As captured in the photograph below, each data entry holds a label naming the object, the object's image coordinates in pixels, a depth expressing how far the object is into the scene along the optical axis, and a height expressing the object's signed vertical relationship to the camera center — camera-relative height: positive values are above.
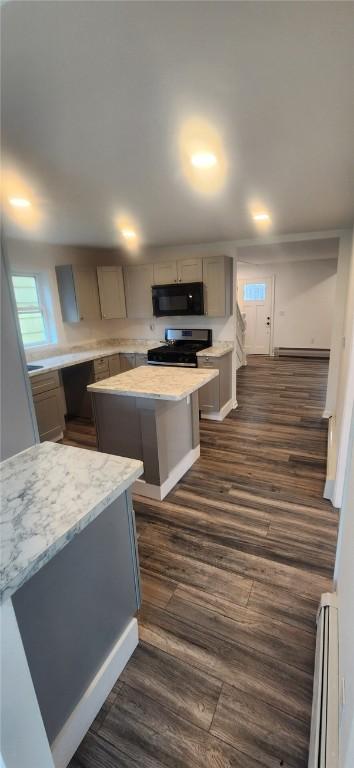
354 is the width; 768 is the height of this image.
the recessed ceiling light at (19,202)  2.37 +0.84
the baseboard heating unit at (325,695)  0.97 -1.37
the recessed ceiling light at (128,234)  3.55 +0.87
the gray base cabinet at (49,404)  3.63 -1.06
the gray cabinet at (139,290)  4.77 +0.29
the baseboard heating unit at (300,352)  7.94 -1.28
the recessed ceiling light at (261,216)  2.94 +0.81
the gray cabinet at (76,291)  4.48 +0.29
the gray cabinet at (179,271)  4.32 +0.49
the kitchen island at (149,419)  2.45 -0.91
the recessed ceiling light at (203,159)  1.66 +0.77
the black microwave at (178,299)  4.32 +0.11
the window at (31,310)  4.19 +0.05
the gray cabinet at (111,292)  4.88 +0.28
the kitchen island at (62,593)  0.73 -0.88
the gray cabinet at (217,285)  4.16 +0.27
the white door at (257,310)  8.09 -0.17
